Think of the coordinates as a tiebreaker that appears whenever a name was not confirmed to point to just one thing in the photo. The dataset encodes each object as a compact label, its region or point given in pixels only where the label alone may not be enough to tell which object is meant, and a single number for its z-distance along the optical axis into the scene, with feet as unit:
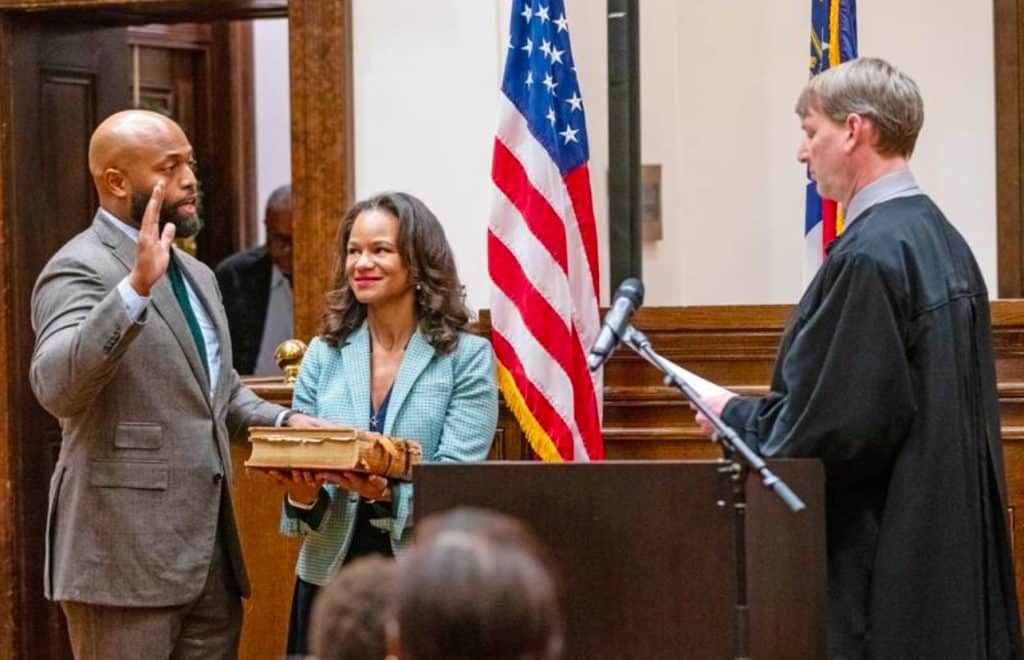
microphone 18.82
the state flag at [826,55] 29.14
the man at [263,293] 39.81
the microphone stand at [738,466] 18.46
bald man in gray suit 22.93
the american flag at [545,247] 27.90
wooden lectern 19.35
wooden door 33.77
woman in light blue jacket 23.85
